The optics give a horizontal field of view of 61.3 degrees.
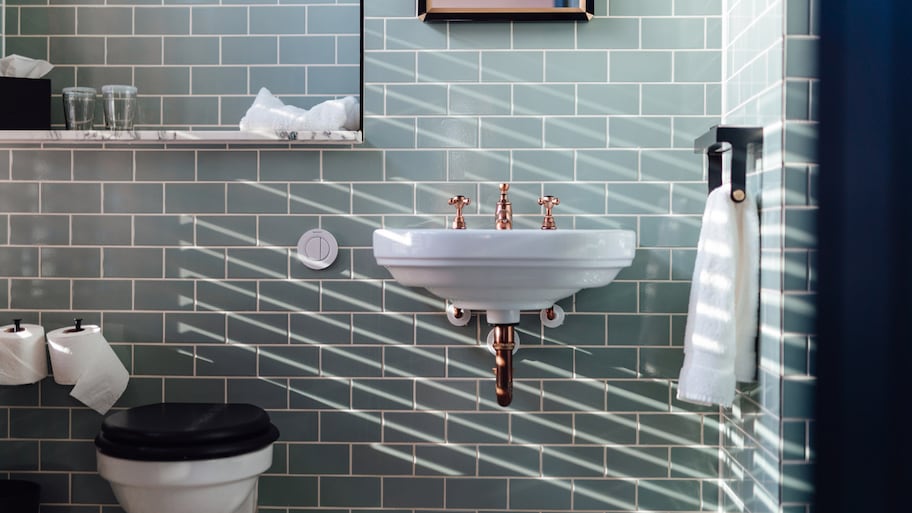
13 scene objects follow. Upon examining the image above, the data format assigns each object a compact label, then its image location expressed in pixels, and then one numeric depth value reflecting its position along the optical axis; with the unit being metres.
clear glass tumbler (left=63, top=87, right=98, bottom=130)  2.15
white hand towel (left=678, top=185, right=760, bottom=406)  1.78
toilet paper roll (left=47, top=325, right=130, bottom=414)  2.07
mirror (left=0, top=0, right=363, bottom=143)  2.29
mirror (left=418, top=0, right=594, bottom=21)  2.17
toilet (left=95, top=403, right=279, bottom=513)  1.77
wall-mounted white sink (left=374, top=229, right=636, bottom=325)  1.78
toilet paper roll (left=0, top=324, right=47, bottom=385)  2.09
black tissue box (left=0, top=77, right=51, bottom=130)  2.15
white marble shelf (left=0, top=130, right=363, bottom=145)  2.09
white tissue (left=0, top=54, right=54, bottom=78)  2.15
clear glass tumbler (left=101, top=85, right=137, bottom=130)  2.16
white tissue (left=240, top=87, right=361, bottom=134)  2.11
